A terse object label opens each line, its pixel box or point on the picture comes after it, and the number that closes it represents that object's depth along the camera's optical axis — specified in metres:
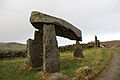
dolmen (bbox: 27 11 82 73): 7.48
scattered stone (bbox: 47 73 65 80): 6.05
